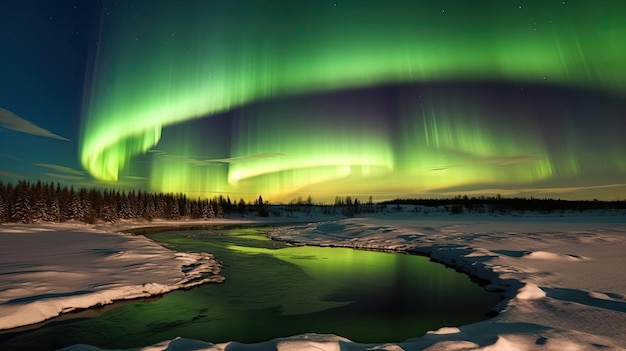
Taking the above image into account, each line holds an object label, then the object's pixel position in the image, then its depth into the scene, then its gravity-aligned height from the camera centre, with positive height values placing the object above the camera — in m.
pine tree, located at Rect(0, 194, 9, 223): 75.56 +7.21
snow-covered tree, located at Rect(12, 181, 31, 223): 77.81 +8.52
